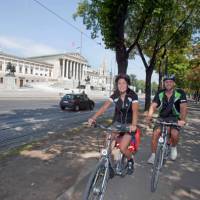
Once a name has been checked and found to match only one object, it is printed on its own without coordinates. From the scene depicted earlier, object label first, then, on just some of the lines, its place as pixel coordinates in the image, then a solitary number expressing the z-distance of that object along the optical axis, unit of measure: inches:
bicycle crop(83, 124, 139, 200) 99.8
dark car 663.5
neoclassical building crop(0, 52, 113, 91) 2765.4
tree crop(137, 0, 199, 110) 518.8
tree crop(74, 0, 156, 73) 316.3
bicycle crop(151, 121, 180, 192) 136.1
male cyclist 152.8
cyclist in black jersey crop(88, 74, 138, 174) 124.5
